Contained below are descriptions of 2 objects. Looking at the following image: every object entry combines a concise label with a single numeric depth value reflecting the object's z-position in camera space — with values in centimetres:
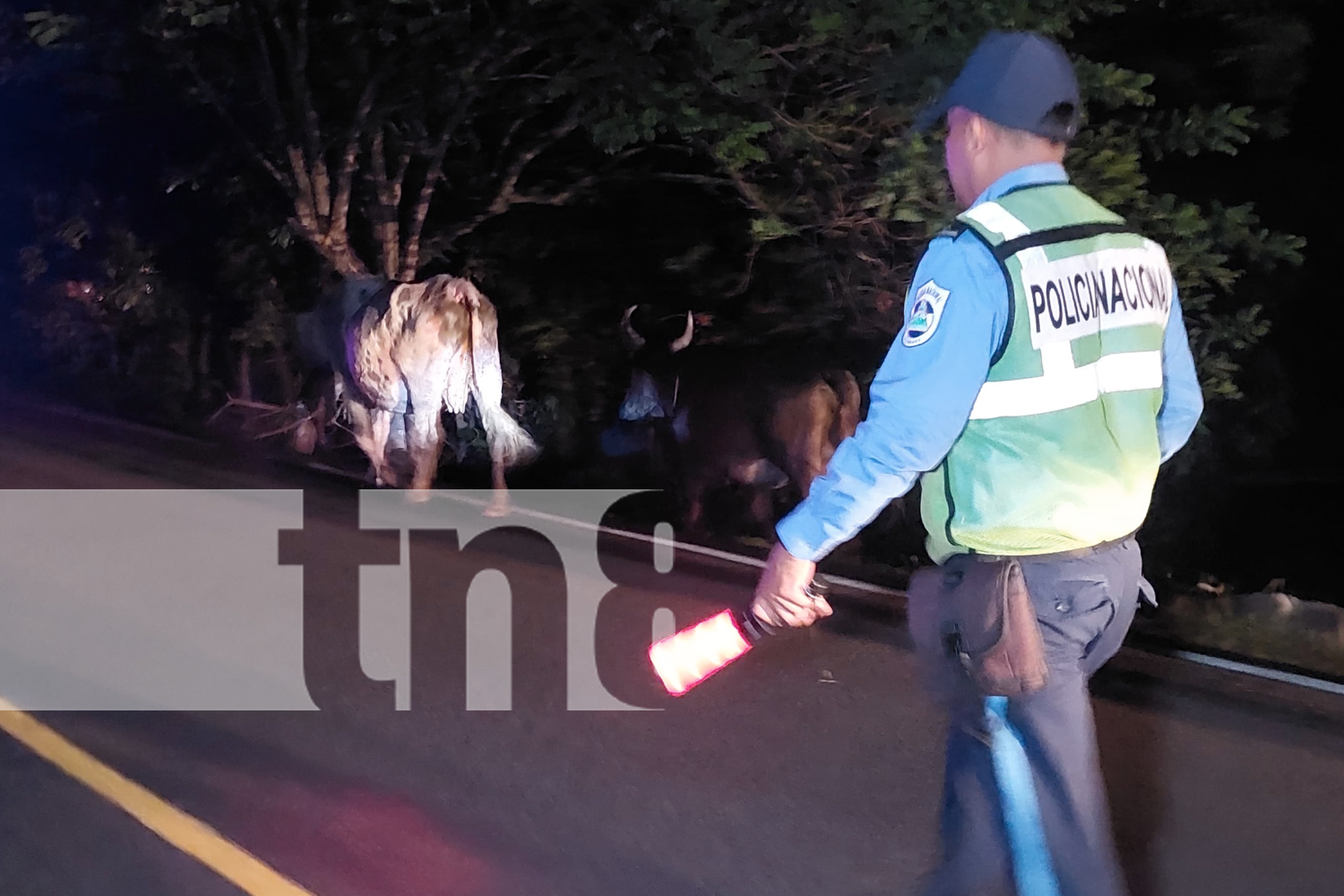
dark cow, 816
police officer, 253
